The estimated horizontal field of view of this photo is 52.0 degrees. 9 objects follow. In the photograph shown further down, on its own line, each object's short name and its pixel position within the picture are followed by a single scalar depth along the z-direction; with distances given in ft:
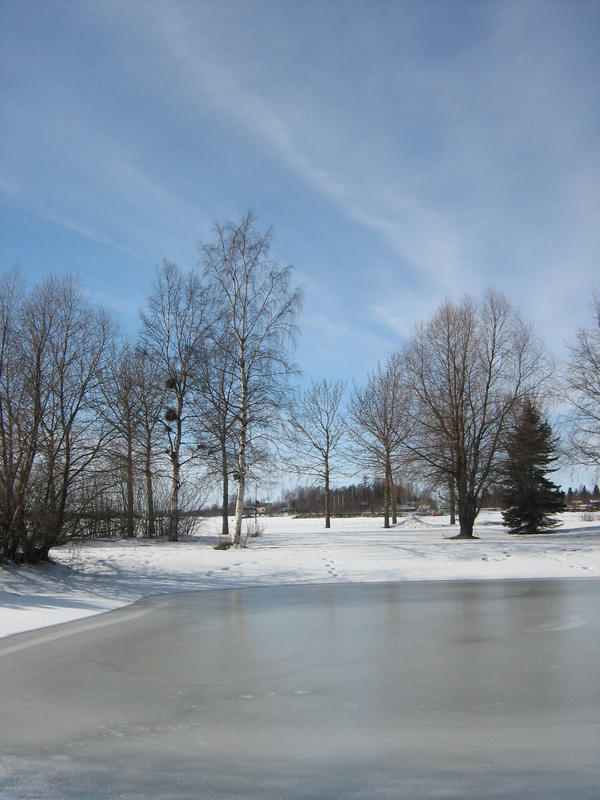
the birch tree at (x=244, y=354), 69.21
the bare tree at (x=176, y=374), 82.28
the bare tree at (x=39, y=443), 43.91
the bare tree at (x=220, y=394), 71.61
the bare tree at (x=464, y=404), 80.64
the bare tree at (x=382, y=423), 113.80
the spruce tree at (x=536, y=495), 100.58
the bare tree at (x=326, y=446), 131.03
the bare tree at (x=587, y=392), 80.84
